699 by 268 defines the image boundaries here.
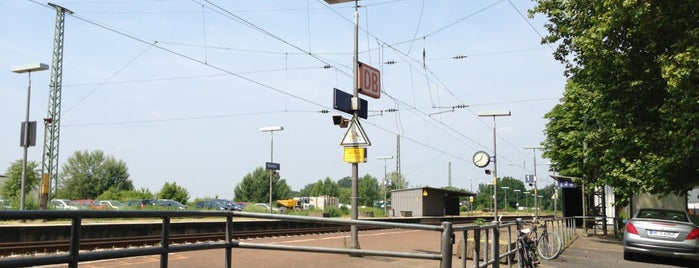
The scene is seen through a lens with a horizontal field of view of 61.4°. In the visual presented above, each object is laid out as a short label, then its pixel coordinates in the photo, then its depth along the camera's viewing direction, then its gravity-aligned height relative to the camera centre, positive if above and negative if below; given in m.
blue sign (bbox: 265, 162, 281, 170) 31.80 +1.37
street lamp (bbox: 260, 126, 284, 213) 38.09 +3.79
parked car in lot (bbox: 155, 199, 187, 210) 50.19 -1.04
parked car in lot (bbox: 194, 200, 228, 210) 53.58 -1.20
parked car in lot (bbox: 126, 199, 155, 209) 50.74 -1.00
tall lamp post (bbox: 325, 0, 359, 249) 13.41 +2.53
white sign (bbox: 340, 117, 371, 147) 13.38 +1.27
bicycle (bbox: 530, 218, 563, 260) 14.24 -1.28
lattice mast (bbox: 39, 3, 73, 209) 28.31 +4.25
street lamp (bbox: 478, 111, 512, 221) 28.48 +2.15
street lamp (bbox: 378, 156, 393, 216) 52.72 +1.17
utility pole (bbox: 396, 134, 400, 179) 59.94 +4.01
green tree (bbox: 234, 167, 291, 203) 105.56 +0.60
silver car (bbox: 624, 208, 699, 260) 13.79 -1.02
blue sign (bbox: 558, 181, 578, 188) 31.44 +0.44
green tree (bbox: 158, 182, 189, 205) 66.10 -0.22
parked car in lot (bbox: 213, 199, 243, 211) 56.78 -1.09
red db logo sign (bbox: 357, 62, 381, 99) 14.12 +2.71
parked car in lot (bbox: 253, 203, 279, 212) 43.83 -1.19
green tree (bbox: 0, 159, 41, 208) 62.69 +1.30
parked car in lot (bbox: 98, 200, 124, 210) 49.19 -1.05
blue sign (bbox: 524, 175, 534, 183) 45.44 +1.09
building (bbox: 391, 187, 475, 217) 48.46 -0.84
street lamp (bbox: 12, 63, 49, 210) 22.05 +2.31
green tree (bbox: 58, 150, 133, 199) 79.94 +2.05
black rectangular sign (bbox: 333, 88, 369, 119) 13.38 +2.07
